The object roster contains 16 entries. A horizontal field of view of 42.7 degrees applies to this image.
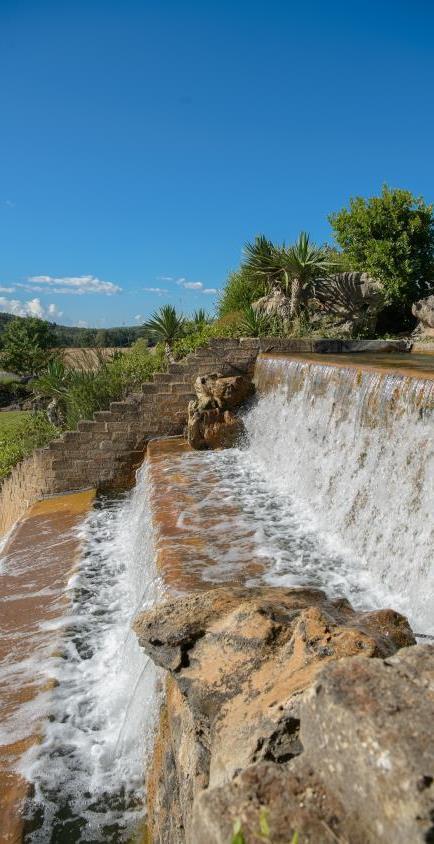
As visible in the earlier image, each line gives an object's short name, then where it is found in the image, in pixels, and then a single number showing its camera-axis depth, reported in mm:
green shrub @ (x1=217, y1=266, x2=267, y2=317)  16141
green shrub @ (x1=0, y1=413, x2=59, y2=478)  11109
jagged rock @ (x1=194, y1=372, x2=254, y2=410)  9266
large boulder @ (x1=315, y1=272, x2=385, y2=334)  15266
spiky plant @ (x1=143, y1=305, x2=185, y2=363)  12961
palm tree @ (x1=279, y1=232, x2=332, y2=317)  13844
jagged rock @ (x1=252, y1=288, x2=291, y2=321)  14008
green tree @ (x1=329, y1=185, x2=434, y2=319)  17172
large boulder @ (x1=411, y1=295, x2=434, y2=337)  15368
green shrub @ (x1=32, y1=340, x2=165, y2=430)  10477
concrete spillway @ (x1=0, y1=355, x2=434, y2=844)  3154
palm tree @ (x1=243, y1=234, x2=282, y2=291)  14844
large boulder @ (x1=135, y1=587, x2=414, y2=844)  1696
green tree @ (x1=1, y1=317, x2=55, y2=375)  36816
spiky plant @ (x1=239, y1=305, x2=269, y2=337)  12414
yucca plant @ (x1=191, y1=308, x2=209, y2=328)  14852
